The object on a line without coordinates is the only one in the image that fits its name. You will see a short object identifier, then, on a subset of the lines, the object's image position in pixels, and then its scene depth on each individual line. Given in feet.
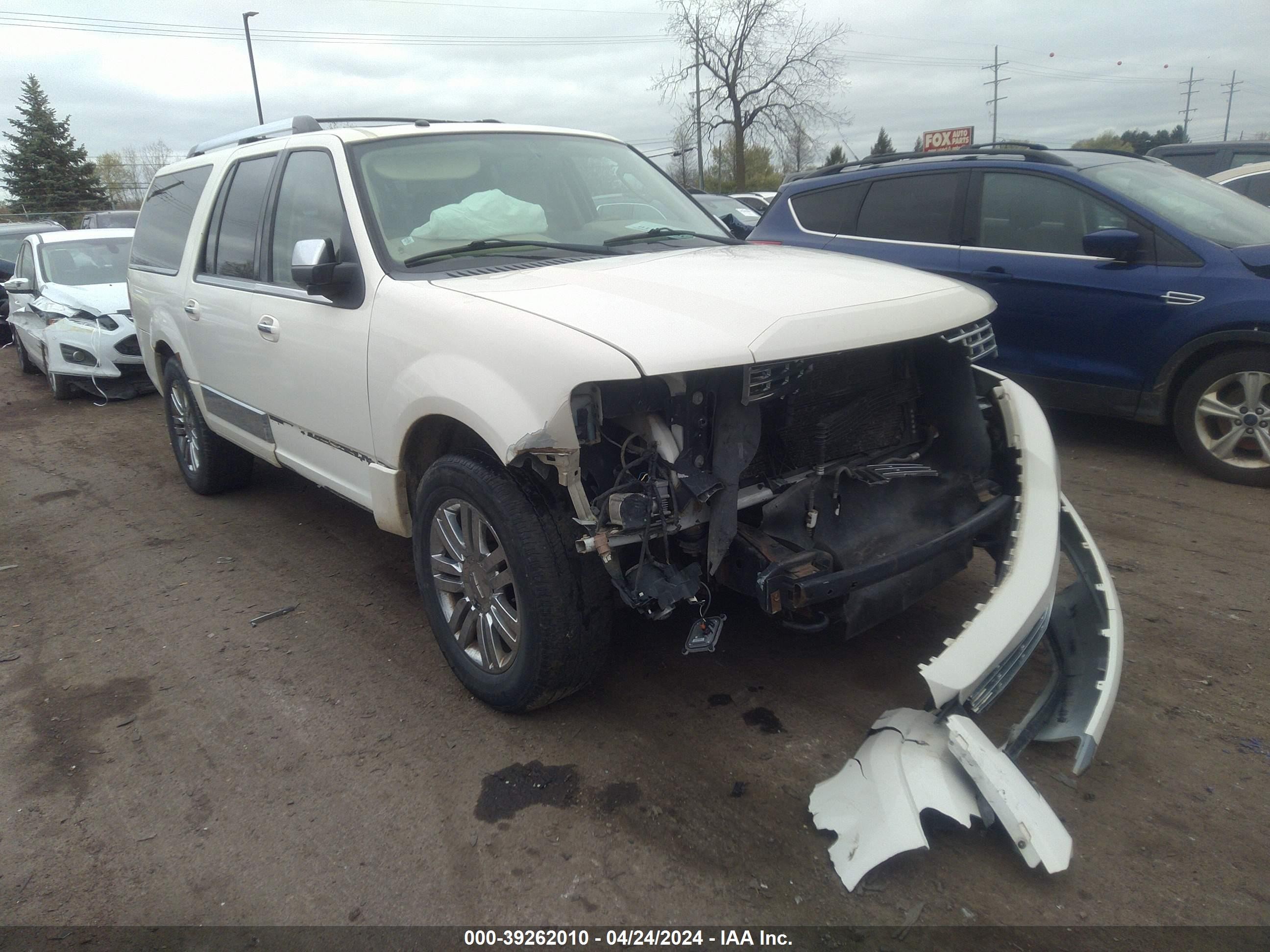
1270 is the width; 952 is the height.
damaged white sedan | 30.07
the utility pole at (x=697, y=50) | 134.41
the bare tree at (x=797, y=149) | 136.98
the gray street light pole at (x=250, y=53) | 86.29
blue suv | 16.40
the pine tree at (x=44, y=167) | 142.61
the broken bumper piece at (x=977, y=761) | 7.50
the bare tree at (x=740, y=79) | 135.03
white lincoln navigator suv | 8.55
